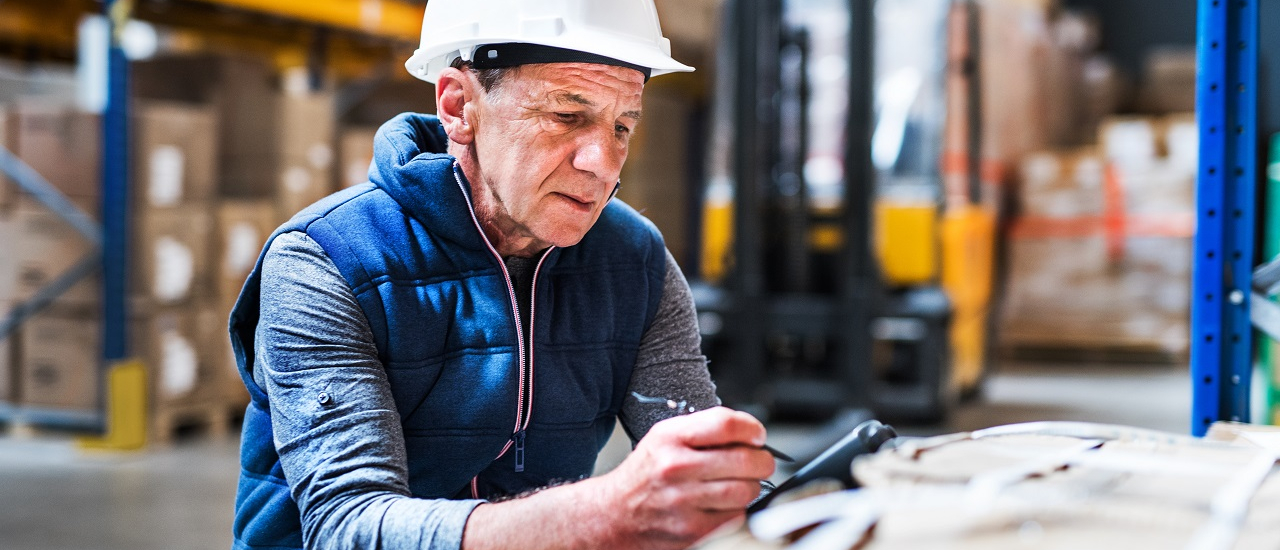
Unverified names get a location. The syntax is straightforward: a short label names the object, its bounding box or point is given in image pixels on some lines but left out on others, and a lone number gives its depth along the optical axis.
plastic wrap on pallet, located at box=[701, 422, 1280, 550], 1.00
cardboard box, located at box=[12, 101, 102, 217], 5.92
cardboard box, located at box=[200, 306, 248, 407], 6.28
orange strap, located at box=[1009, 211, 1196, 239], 9.30
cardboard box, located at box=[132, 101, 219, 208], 5.91
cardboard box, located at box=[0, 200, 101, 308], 5.96
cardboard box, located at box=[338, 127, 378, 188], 7.29
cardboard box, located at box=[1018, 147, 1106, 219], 9.49
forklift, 6.20
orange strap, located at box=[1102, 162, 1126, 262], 9.29
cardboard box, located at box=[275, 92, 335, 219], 6.72
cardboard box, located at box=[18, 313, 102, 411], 5.99
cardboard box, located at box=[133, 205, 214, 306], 5.96
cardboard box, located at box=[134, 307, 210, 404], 6.00
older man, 1.46
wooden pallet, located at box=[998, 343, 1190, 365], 9.40
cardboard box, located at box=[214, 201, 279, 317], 6.32
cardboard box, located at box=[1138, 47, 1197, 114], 11.14
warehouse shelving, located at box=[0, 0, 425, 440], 5.77
